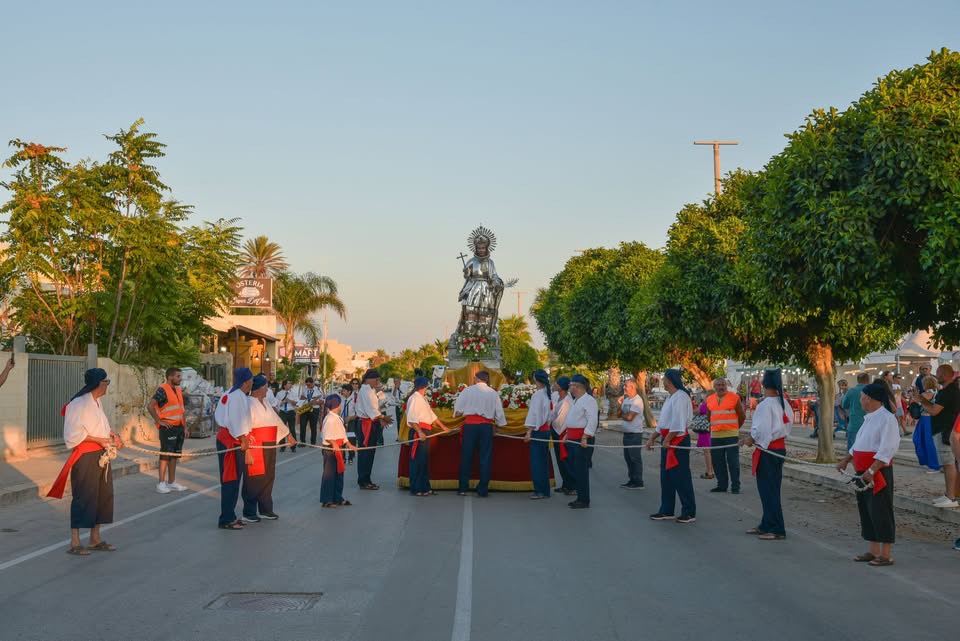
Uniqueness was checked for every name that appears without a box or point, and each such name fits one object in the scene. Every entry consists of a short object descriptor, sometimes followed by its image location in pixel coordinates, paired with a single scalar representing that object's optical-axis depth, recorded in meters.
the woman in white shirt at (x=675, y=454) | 12.00
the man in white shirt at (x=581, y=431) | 13.41
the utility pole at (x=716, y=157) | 35.23
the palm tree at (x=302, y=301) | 72.62
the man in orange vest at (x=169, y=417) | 14.84
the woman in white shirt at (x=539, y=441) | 14.77
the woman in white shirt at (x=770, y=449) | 10.69
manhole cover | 7.26
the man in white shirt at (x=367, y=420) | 15.91
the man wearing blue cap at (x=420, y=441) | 14.88
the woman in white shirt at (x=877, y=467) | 9.00
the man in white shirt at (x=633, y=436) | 16.36
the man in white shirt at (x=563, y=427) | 14.94
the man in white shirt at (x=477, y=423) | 14.90
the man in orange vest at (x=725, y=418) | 15.27
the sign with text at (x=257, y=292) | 60.84
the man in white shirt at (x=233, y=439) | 11.28
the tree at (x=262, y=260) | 74.31
